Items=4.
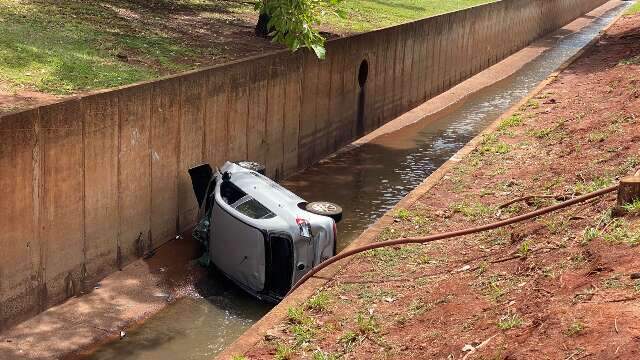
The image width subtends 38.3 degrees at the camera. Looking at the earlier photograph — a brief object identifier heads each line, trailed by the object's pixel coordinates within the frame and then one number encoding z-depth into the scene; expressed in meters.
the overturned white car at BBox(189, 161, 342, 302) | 14.27
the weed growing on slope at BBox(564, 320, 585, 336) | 8.13
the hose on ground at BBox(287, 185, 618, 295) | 11.32
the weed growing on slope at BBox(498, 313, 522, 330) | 8.86
